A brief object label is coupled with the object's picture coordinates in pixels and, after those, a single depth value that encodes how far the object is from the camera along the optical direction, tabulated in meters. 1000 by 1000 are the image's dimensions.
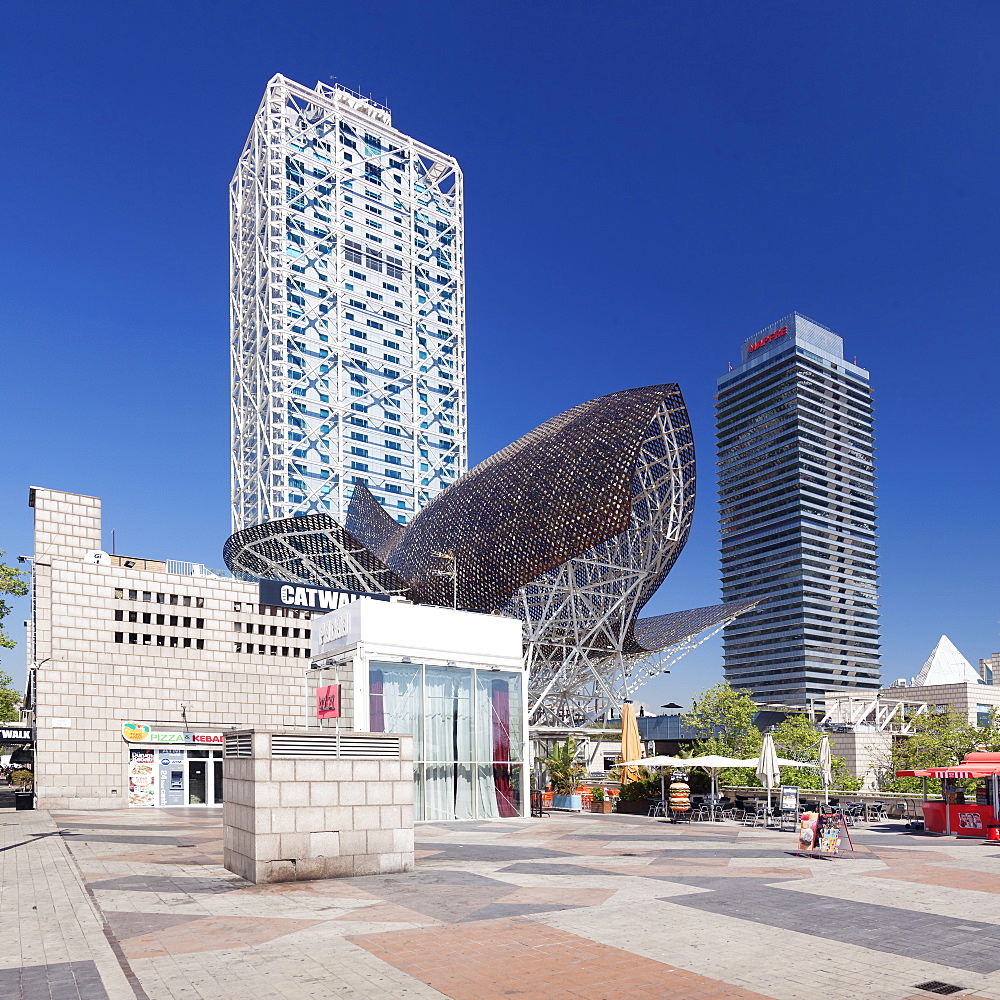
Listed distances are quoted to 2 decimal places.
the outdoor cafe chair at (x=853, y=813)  27.64
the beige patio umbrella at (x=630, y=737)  43.47
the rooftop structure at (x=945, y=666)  136.62
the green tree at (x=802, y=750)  36.39
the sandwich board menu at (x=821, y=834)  19.16
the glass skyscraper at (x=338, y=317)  137.50
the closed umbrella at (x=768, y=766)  26.44
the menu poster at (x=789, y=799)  27.30
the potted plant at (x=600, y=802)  36.09
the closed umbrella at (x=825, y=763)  26.44
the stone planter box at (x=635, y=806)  35.12
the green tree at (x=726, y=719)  54.28
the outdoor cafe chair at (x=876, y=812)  29.06
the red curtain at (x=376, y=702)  28.12
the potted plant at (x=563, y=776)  37.66
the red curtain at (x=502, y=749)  31.16
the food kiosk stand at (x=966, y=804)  22.27
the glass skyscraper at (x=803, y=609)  189.50
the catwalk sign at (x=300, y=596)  53.25
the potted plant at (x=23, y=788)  38.59
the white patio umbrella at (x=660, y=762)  31.20
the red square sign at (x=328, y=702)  28.62
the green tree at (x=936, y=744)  52.48
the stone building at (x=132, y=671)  43.81
